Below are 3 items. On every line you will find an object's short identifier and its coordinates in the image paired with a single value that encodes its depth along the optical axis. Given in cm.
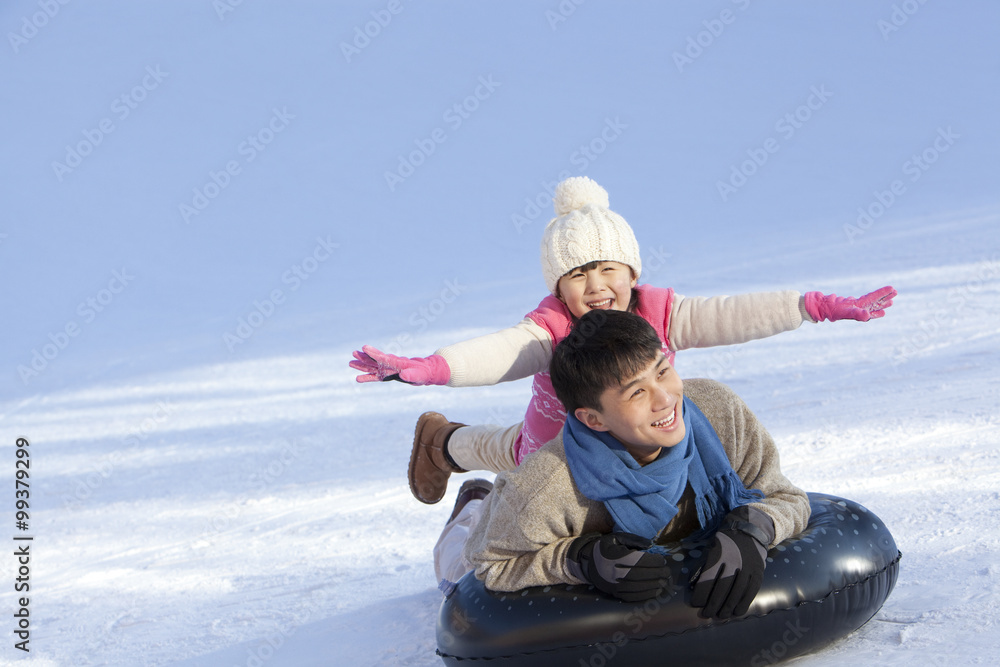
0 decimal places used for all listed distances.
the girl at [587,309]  556
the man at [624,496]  414
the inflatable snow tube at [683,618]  417
